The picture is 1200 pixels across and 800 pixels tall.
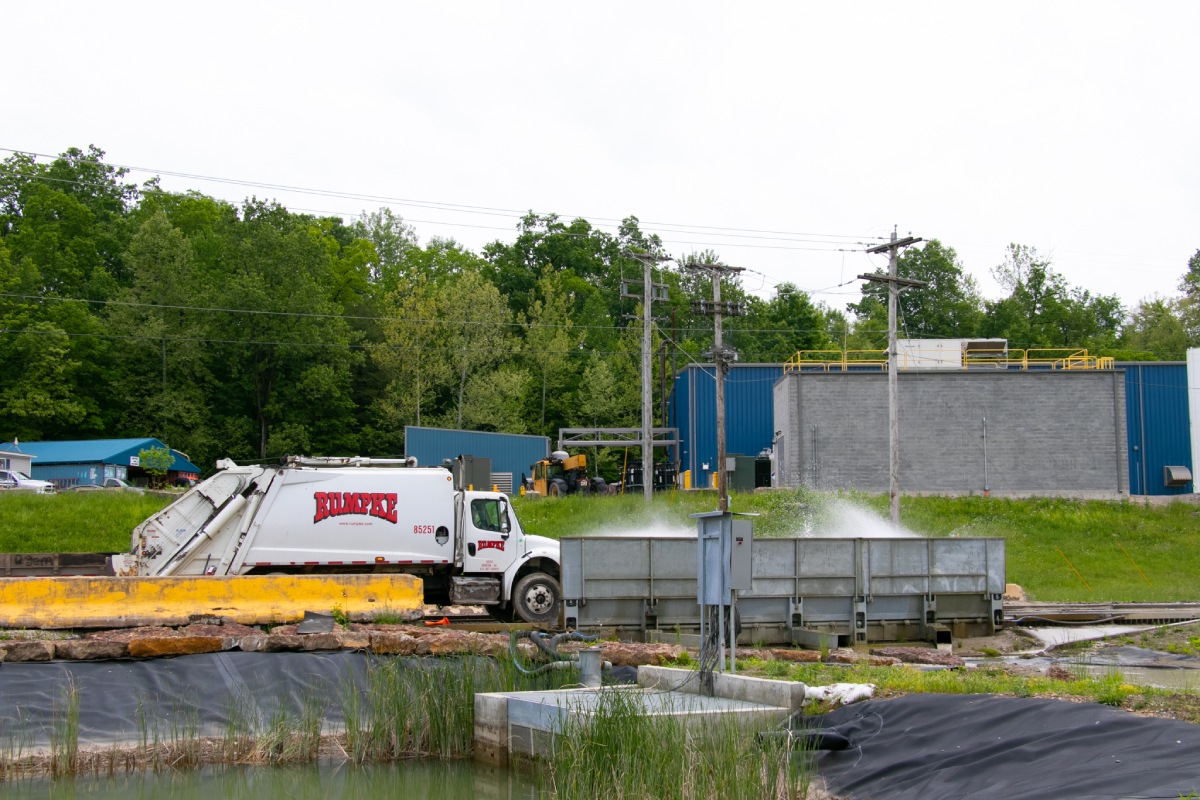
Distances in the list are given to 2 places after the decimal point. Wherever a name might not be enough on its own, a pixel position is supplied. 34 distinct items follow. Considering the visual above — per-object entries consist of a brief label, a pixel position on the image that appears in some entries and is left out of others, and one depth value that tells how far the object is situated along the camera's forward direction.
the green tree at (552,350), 70.94
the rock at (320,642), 15.26
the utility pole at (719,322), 35.84
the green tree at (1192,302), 93.00
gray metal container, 20.67
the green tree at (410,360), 66.44
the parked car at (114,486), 42.25
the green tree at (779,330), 83.31
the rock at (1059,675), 13.40
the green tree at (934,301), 92.62
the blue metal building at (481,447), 48.97
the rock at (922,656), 16.92
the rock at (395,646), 15.23
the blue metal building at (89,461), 54.72
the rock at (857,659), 15.85
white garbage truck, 20.84
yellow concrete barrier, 16.91
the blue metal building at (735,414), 54.66
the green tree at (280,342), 64.06
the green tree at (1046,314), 88.44
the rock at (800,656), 16.27
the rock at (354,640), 15.34
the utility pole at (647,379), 41.38
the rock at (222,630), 15.39
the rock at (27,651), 13.83
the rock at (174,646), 14.34
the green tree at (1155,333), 86.38
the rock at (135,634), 14.66
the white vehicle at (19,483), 44.07
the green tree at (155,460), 51.53
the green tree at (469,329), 67.31
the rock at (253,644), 14.99
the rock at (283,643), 15.05
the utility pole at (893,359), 33.91
